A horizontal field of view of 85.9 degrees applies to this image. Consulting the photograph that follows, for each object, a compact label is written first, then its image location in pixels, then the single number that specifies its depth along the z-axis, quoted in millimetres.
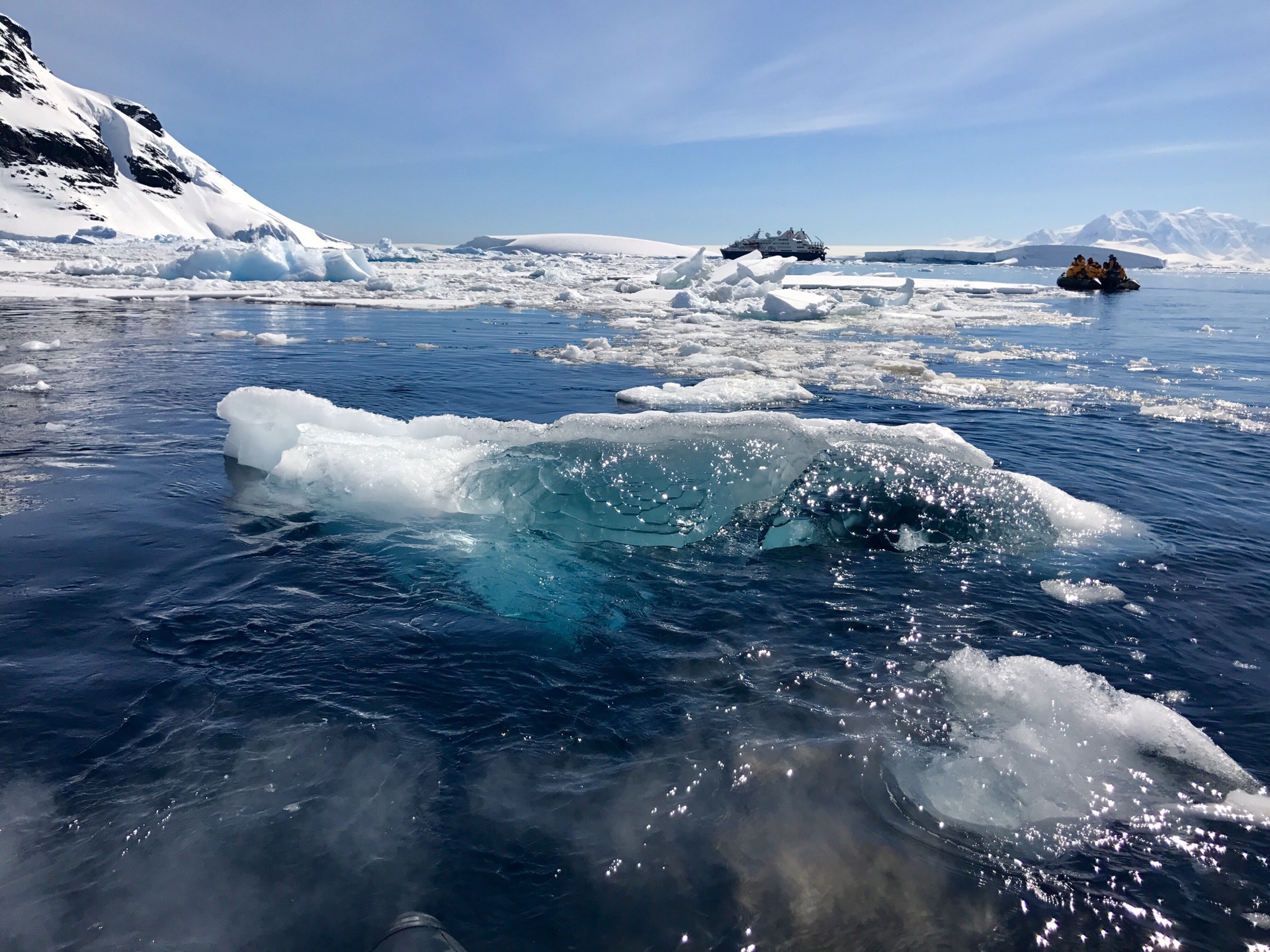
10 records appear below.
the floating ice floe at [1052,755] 2787
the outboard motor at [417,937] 2025
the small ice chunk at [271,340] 14365
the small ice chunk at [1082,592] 4367
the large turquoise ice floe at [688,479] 5227
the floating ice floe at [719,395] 9375
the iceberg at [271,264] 31016
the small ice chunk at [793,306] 21531
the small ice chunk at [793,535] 5102
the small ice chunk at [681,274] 32406
